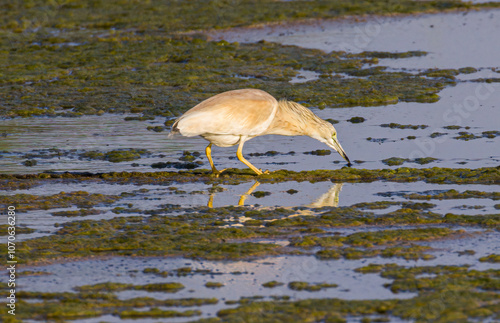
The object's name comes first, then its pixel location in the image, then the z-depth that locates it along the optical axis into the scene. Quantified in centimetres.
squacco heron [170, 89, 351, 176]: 1834
